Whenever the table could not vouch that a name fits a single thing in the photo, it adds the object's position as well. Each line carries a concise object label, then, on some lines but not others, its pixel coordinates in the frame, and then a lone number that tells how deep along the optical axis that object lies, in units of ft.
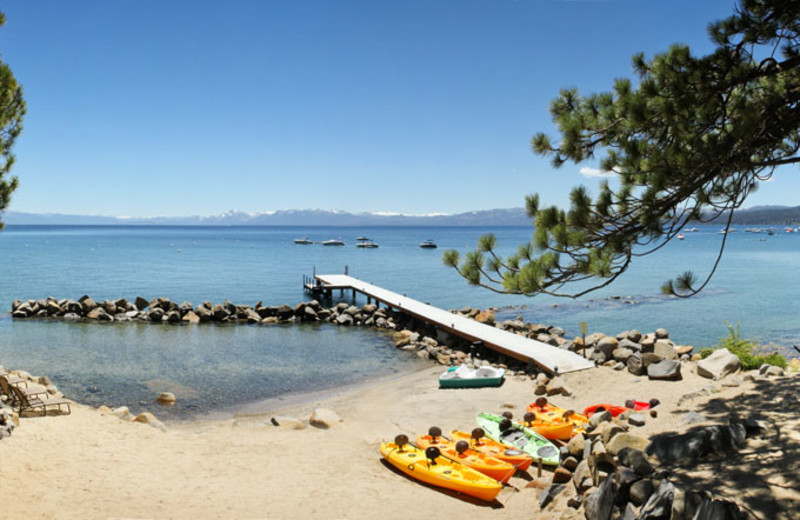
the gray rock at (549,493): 26.25
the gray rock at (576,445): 28.71
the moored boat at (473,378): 53.78
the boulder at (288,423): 43.27
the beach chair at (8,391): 39.99
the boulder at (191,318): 99.96
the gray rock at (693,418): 26.02
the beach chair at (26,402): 39.17
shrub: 37.81
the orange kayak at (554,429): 36.81
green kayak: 33.19
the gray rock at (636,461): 20.75
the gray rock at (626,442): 23.20
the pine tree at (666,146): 20.03
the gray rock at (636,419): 27.91
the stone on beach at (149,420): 43.24
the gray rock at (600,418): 31.42
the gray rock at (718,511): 16.49
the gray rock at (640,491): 19.52
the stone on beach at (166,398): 52.85
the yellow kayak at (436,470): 28.96
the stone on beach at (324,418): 43.61
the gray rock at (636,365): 48.75
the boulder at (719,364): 39.09
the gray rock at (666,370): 44.42
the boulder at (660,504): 18.20
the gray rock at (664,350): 49.07
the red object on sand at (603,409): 37.09
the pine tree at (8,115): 30.40
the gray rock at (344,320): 99.91
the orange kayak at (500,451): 32.24
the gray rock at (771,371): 31.53
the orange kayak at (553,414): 37.81
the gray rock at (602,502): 20.29
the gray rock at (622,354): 54.08
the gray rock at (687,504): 17.42
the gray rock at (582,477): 24.13
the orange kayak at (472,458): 30.68
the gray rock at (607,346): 56.49
